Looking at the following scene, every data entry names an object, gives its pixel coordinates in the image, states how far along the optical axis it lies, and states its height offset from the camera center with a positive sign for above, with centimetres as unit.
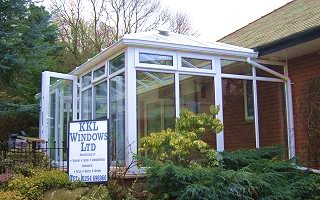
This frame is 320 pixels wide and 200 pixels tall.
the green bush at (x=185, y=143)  706 -32
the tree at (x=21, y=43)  1098 +218
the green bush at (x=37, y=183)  672 -93
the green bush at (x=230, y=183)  626 -92
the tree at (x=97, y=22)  2194 +553
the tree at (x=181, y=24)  2662 +620
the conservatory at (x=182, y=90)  799 +68
